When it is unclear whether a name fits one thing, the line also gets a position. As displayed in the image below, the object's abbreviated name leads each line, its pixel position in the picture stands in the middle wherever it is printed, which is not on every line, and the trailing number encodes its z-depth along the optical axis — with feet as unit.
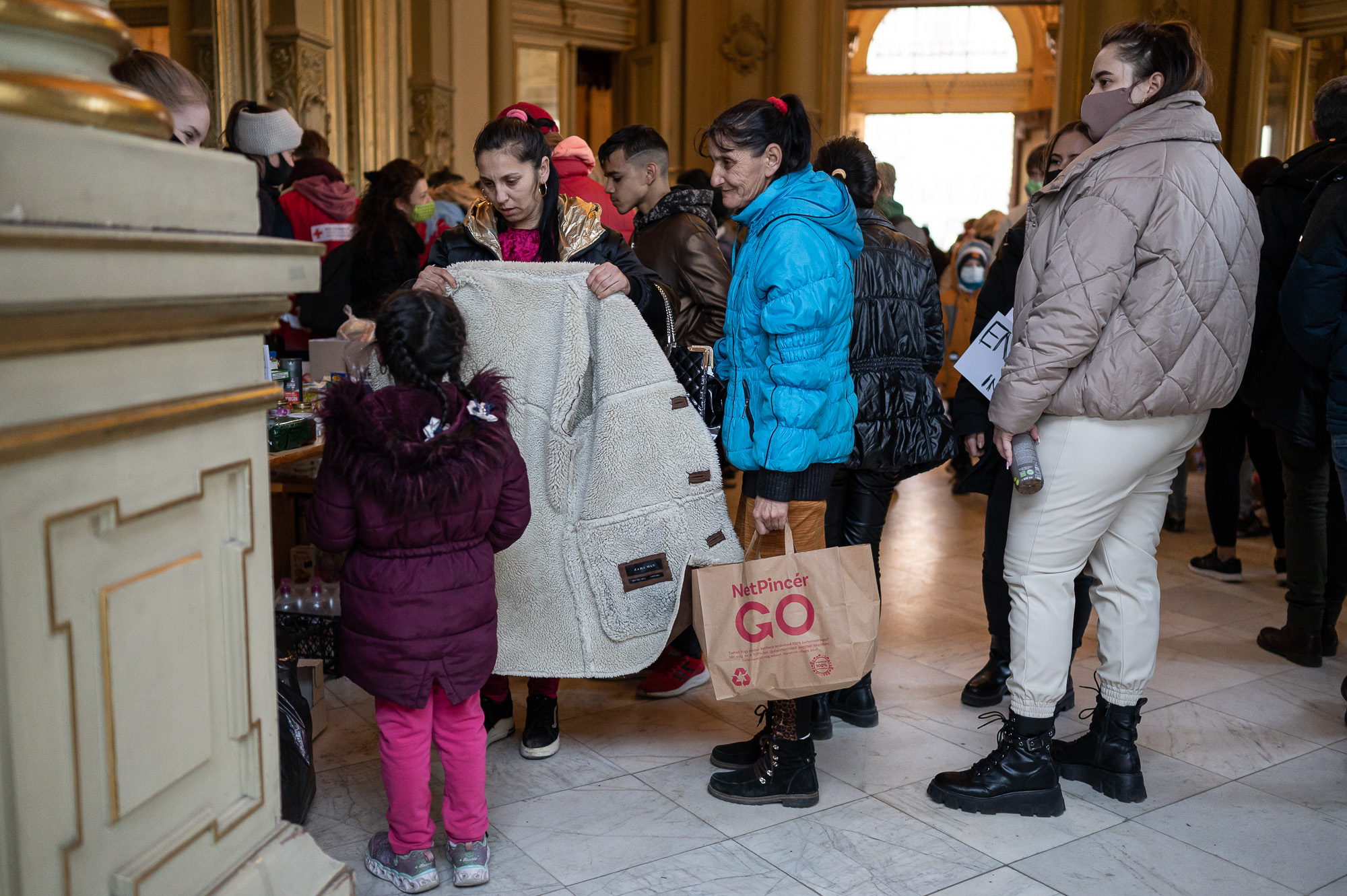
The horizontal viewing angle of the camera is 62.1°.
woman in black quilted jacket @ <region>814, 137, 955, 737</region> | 9.56
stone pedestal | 3.38
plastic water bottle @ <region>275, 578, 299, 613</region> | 11.27
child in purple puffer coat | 6.71
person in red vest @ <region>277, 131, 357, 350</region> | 15.51
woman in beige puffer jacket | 7.57
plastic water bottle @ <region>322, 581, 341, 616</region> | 11.44
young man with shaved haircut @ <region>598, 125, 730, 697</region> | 10.85
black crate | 11.01
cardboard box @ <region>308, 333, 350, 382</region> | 12.26
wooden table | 9.59
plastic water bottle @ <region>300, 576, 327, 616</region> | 11.38
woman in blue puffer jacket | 7.66
